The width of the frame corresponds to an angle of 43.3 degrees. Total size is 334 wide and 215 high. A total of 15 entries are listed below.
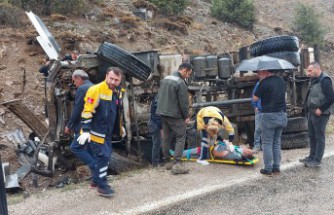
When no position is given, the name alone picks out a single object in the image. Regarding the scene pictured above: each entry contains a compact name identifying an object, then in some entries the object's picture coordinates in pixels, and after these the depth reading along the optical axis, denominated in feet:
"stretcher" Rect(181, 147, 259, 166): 23.18
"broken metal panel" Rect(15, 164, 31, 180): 27.86
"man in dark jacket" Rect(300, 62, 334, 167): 22.21
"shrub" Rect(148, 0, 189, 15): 79.87
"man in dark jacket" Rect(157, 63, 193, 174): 21.68
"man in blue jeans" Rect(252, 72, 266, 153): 27.48
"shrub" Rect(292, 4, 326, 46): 97.55
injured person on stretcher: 23.27
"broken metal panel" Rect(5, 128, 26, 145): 35.42
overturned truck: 25.86
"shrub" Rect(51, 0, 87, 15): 64.34
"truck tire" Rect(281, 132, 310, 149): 28.86
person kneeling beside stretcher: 23.02
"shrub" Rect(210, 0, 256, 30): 91.91
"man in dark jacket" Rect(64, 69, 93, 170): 18.34
